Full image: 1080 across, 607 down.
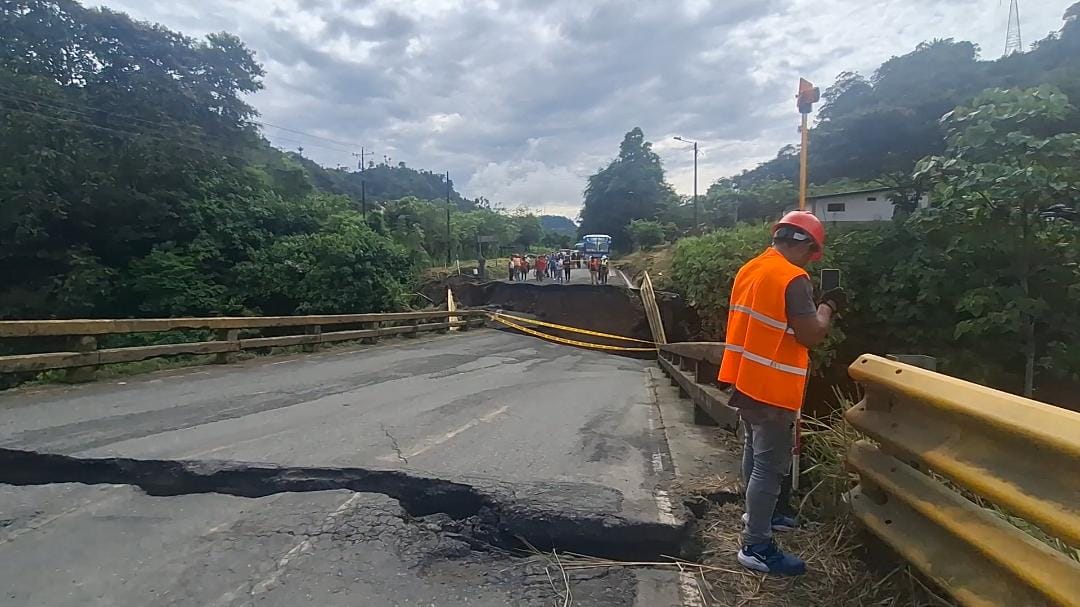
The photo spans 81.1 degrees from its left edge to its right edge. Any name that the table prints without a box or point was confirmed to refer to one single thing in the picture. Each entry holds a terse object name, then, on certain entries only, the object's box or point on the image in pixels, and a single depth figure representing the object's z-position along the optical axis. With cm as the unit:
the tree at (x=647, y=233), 5938
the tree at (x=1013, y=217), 810
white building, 4091
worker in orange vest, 300
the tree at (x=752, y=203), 5066
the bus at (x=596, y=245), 6136
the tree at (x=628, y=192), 8250
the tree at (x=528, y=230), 9481
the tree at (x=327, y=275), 2219
